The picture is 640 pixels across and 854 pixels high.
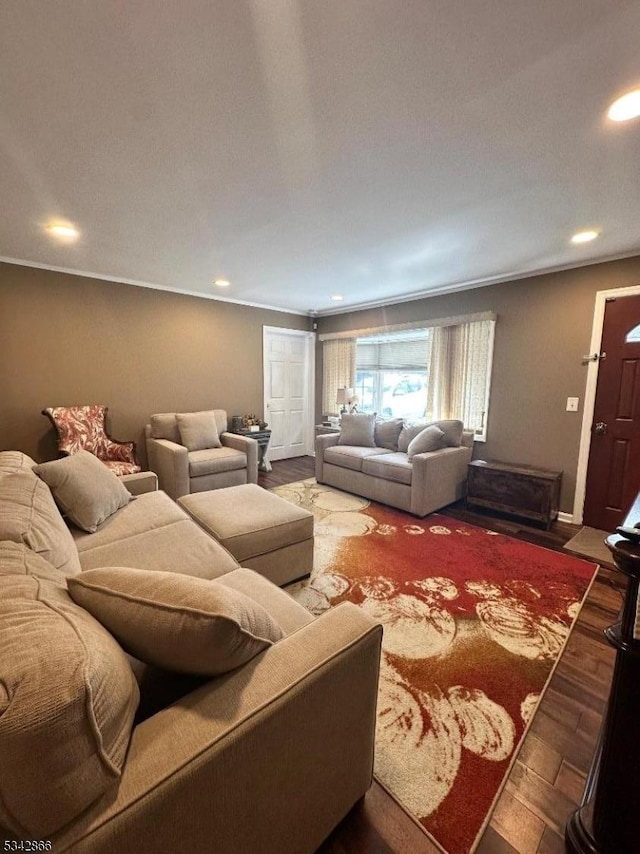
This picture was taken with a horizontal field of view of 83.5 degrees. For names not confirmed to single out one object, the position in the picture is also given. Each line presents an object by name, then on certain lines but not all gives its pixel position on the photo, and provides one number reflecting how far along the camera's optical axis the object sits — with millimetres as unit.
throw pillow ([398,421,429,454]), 4066
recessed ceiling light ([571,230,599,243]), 2581
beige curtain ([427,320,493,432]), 3934
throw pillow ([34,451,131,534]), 1929
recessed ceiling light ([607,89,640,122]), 1336
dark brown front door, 2982
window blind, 4809
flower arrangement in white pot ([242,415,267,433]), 4891
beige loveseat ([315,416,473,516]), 3424
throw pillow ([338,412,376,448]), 4426
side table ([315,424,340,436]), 5099
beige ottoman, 2014
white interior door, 5484
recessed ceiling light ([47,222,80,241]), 2545
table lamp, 5156
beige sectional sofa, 540
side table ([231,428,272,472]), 4844
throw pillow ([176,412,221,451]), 4129
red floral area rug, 1222
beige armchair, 3654
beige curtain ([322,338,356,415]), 5430
